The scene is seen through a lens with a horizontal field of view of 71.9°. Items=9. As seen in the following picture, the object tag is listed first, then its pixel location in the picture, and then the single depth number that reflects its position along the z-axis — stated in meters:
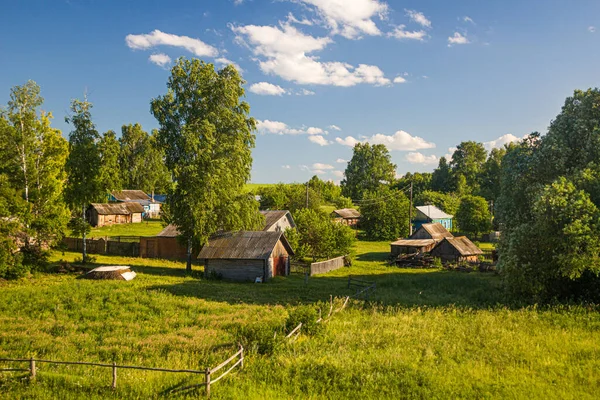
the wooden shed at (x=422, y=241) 48.20
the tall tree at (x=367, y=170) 108.69
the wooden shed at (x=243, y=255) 32.69
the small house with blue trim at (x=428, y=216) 68.94
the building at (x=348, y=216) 79.86
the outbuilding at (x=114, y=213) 67.25
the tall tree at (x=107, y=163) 36.84
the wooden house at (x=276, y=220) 47.31
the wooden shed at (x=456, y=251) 43.91
